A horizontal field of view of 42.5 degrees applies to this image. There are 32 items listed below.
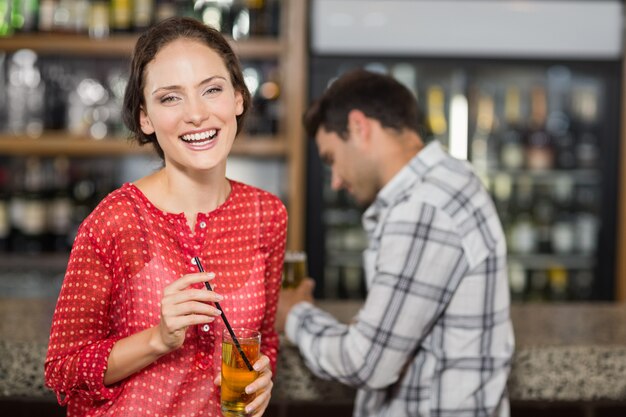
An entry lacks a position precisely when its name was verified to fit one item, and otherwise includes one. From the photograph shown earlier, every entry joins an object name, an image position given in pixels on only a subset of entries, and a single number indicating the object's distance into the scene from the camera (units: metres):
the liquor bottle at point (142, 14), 3.77
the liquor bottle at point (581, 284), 4.04
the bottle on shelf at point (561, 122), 4.04
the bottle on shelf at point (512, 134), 4.05
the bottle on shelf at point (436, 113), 3.97
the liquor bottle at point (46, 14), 3.75
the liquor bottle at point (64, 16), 3.77
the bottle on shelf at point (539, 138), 4.04
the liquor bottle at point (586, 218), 3.97
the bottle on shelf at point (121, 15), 3.78
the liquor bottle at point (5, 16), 3.74
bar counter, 1.82
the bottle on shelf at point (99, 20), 3.76
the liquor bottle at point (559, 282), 4.09
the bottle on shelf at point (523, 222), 4.05
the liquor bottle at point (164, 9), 3.73
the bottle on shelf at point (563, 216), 4.04
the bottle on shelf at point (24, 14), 3.77
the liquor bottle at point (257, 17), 3.80
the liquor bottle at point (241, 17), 3.80
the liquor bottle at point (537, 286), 4.14
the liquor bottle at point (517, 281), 4.09
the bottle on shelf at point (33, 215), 3.69
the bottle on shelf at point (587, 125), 3.98
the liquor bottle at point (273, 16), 3.80
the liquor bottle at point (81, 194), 3.81
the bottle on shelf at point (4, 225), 3.71
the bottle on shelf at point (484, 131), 4.03
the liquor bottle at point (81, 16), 3.77
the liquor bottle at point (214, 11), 3.79
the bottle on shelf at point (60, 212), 3.76
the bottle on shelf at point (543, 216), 4.09
